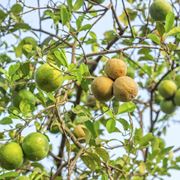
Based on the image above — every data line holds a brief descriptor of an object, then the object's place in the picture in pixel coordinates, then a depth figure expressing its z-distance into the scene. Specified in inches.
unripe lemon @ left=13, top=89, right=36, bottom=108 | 155.9
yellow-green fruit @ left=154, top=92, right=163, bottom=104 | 251.4
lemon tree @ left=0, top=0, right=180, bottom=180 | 118.4
